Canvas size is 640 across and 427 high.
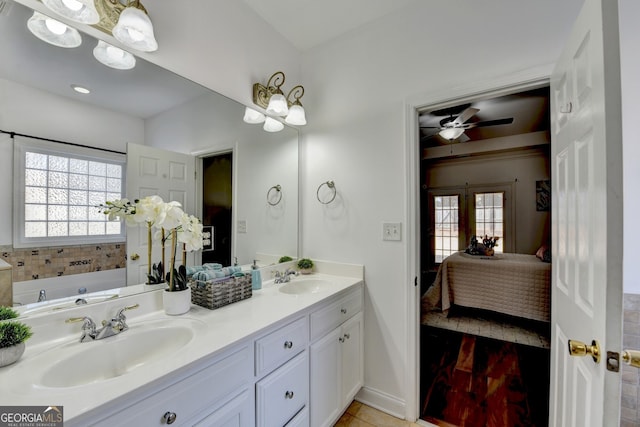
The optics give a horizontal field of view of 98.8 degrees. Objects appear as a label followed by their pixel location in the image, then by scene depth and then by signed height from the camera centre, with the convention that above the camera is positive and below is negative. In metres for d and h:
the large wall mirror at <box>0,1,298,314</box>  0.98 +0.41
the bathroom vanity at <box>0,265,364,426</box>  0.72 -0.49
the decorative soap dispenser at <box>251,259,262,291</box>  1.65 -0.39
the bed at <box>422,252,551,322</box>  3.05 -0.84
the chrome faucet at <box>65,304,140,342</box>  0.99 -0.42
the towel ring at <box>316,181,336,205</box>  2.04 +0.22
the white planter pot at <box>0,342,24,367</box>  0.78 -0.40
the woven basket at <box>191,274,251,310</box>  1.30 -0.37
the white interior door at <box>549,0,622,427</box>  0.67 +0.00
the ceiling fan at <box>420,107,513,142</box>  2.95 +1.10
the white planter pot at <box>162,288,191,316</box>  1.21 -0.38
